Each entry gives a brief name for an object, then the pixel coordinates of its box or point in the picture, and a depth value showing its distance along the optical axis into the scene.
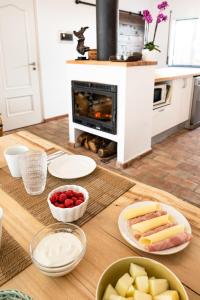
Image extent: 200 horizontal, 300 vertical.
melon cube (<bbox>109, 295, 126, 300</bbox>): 0.49
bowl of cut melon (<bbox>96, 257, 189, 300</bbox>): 0.49
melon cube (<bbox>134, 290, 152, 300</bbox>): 0.49
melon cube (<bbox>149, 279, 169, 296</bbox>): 0.51
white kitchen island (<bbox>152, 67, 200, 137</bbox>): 3.11
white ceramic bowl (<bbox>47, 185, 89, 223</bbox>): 0.74
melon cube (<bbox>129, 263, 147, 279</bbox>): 0.54
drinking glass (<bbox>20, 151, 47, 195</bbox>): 0.90
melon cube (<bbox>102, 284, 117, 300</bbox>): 0.50
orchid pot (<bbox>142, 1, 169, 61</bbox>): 2.60
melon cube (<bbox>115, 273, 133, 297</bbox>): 0.52
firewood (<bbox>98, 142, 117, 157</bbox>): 2.80
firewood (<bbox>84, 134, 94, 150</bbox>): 3.06
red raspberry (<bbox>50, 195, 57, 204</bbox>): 0.78
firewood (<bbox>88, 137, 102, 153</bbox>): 2.94
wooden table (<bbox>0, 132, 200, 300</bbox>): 0.55
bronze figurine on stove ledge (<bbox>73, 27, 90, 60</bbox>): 2.74
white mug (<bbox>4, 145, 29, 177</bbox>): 0.98
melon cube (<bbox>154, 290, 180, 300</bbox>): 0.48
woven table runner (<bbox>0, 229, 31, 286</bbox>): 0.59
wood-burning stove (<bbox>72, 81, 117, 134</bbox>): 2.45
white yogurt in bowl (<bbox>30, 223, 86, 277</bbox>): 0.57
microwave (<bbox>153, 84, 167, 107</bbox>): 3.00
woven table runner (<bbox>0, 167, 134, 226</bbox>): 0.80
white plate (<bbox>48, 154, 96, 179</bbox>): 1.03
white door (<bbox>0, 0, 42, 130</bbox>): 3.50
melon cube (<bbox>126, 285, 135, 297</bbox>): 0.51
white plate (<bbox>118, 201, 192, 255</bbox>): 0.64
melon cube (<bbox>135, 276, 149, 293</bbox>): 0.51
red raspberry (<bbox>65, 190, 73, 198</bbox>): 0.80
